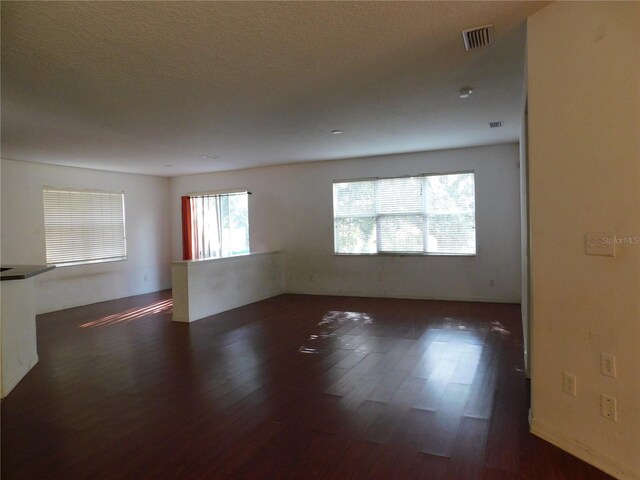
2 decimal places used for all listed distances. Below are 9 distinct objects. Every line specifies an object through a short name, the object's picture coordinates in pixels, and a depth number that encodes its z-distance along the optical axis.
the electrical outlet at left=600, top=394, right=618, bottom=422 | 1.92
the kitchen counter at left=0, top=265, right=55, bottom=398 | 3.19
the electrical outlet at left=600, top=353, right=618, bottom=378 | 1.92
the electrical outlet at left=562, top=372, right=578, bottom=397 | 2.08
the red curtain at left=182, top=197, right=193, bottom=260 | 8.27
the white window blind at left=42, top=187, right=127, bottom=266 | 6.52
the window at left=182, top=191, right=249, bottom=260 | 8.07
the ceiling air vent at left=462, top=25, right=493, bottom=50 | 2.41
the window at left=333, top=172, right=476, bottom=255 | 6.25
